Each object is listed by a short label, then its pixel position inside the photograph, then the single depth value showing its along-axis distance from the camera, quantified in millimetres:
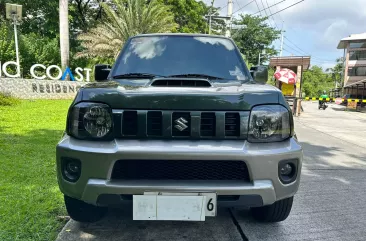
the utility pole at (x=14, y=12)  13680
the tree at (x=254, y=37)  44156
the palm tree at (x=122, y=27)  19062
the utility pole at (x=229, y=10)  19906
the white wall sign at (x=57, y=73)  14154
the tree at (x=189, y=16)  30852
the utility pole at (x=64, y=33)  15352
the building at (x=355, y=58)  42812
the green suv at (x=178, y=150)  1890
